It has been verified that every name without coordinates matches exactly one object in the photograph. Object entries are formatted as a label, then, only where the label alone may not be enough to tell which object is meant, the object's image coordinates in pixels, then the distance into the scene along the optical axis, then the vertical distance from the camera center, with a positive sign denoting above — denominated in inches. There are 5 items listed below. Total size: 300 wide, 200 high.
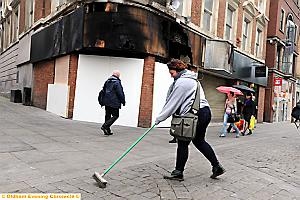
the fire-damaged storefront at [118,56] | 317.1 +58.7
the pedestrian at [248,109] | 361.7 -9.5
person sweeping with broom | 132.8 -4.9
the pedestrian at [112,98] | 245.3 -1.7
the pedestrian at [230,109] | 319.1 -9.2
